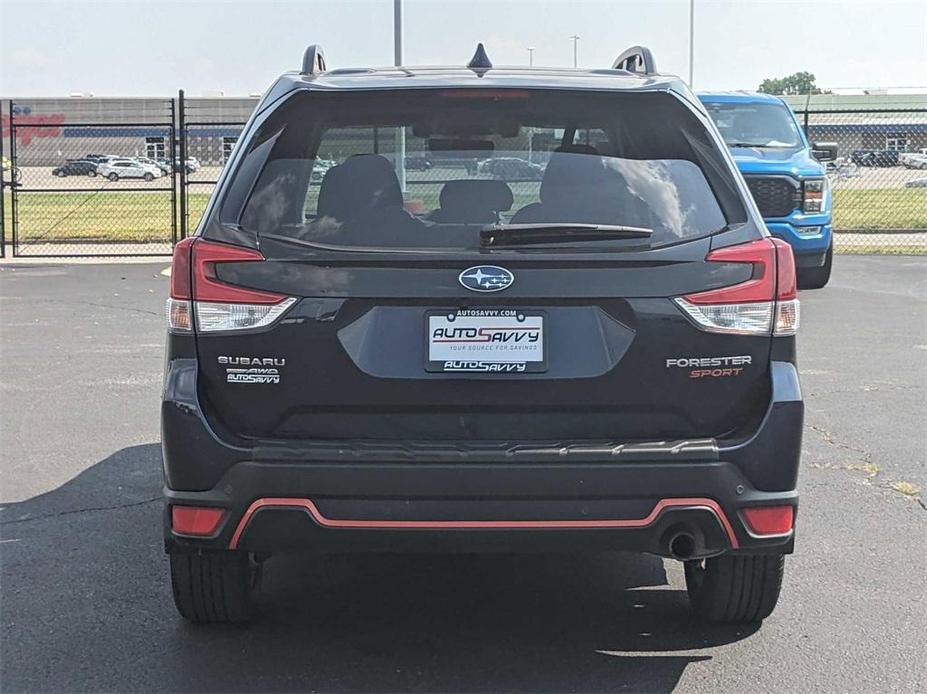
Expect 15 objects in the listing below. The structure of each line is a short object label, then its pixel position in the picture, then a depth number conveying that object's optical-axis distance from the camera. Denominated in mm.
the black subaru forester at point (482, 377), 3475
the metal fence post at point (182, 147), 18703
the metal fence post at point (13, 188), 18995
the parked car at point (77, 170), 41844
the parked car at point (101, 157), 39391
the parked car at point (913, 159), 44031
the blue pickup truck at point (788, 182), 13414
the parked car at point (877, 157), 40969
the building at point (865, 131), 38250
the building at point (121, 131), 22997
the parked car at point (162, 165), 28069
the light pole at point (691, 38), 46219
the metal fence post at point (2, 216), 19277
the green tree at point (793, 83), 113800
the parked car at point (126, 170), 42156
